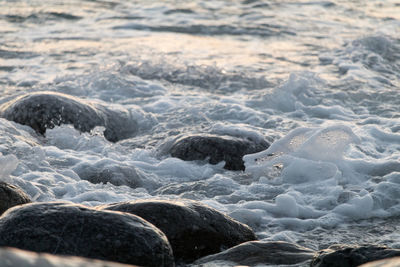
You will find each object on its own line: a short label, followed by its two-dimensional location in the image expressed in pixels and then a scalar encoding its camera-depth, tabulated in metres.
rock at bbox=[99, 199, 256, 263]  7.63
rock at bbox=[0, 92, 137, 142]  13.42
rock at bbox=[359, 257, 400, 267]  3.08
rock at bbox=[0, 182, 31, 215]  8.04
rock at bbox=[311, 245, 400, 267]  6.51
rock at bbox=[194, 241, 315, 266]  7.15
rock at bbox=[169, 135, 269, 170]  11.87
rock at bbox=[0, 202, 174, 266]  6.60
